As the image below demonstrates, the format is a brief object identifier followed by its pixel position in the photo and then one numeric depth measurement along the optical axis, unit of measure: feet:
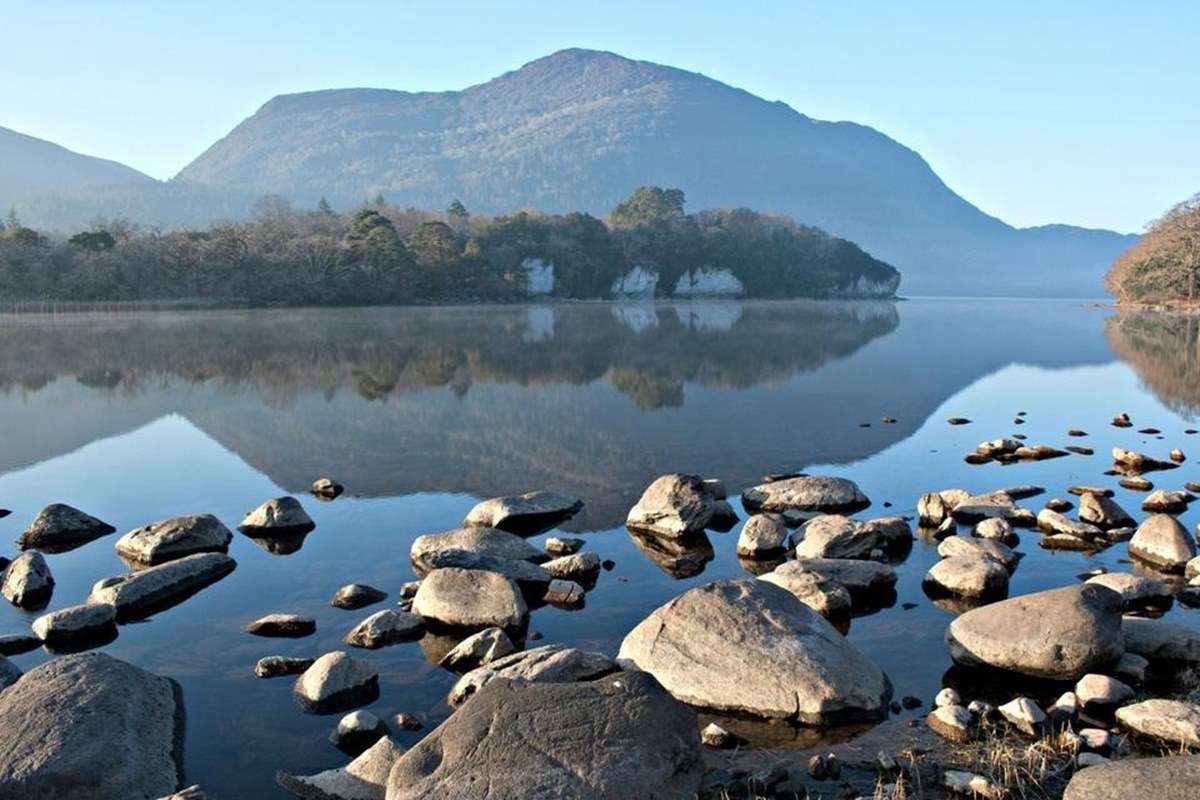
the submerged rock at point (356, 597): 40.63
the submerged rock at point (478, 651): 33.68
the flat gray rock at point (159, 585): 40.32
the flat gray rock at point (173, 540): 47.52
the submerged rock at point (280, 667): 33.42
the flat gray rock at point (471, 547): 45.24
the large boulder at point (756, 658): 29.60
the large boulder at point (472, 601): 37.22
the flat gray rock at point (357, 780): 24.53
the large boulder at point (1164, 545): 44.50
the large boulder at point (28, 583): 41.09
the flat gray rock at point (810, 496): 56.95
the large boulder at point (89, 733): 23.81
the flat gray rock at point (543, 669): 29.63
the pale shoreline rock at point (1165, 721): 26.78
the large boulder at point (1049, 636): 32.04
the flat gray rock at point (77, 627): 36.61
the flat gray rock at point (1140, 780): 21.06
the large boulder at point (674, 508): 51.60
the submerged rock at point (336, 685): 30.76
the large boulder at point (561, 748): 21.50
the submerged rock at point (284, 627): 37.45
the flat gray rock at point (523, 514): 54.03
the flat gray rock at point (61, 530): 50.15
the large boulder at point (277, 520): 52.90
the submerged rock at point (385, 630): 35.99
